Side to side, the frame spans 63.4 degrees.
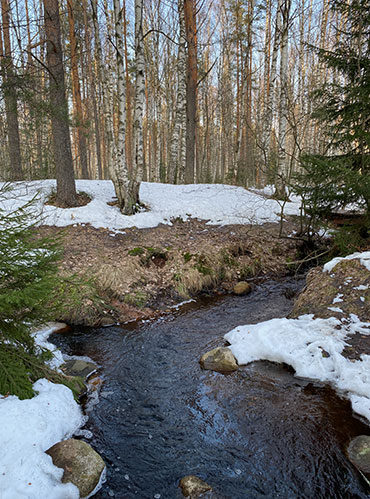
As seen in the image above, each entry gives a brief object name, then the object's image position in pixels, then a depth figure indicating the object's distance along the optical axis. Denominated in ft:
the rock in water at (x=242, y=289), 24.96
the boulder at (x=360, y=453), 9.05
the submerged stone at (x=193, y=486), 8.68
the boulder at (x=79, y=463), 8.64
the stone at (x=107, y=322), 20.21
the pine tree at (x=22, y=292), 9.83
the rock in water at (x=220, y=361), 14.61
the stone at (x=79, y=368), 14.44
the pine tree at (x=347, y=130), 18.33
